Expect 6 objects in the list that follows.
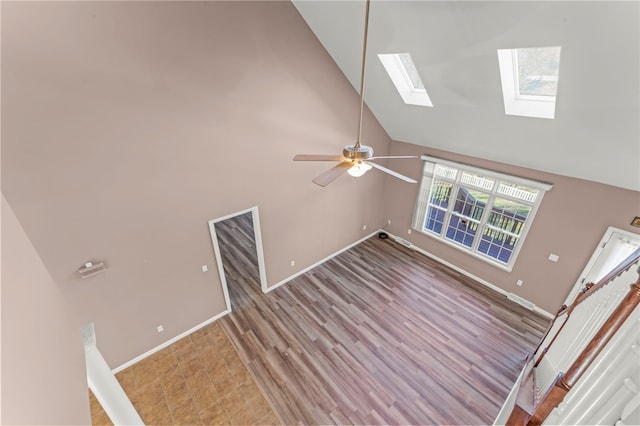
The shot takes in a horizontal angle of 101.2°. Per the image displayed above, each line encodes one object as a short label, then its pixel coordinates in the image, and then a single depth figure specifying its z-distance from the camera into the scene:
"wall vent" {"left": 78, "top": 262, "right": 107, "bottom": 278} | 3.19
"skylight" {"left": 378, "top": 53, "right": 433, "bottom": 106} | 4.14
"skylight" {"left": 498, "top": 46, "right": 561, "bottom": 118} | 3.00
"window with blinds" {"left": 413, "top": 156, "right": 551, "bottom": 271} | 5.10
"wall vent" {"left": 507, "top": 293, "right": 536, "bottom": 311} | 5.27
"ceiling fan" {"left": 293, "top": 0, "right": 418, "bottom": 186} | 2.30
